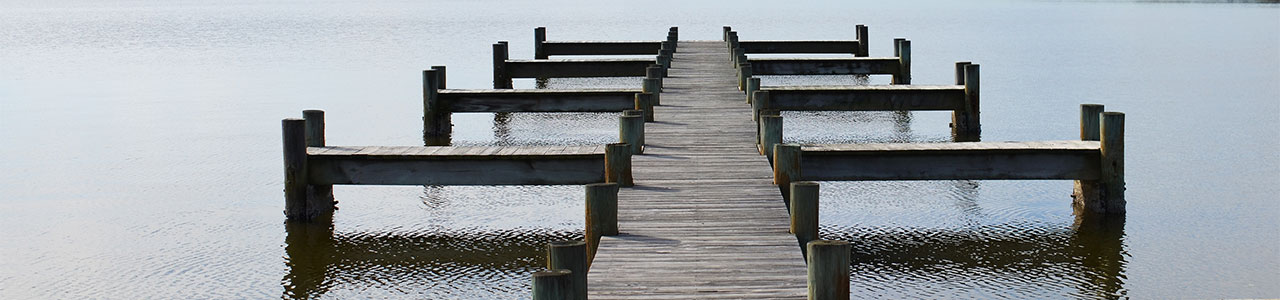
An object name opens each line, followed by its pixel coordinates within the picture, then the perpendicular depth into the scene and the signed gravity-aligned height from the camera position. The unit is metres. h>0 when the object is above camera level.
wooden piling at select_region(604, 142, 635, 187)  10.78 -0.46
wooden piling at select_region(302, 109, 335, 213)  12.95 -0.27
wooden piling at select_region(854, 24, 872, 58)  29.06 +1.05
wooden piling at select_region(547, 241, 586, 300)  6.71 -0.71
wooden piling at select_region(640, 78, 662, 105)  16.35 +0.14
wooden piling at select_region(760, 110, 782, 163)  12.17 -0.28
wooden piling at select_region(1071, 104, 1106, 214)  12.78 -0.79
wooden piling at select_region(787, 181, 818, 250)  8.98 -0.68
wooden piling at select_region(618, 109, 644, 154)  12.25 -0.25
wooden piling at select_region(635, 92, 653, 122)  14.67 -0.04
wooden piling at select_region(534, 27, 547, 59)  28.60 +1.12
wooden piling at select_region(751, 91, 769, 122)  14.71 -0.04
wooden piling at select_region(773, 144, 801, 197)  10.81 -0.48
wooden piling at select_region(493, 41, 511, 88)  23.20 +0.55
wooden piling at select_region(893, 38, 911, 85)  24.28 +0.57
